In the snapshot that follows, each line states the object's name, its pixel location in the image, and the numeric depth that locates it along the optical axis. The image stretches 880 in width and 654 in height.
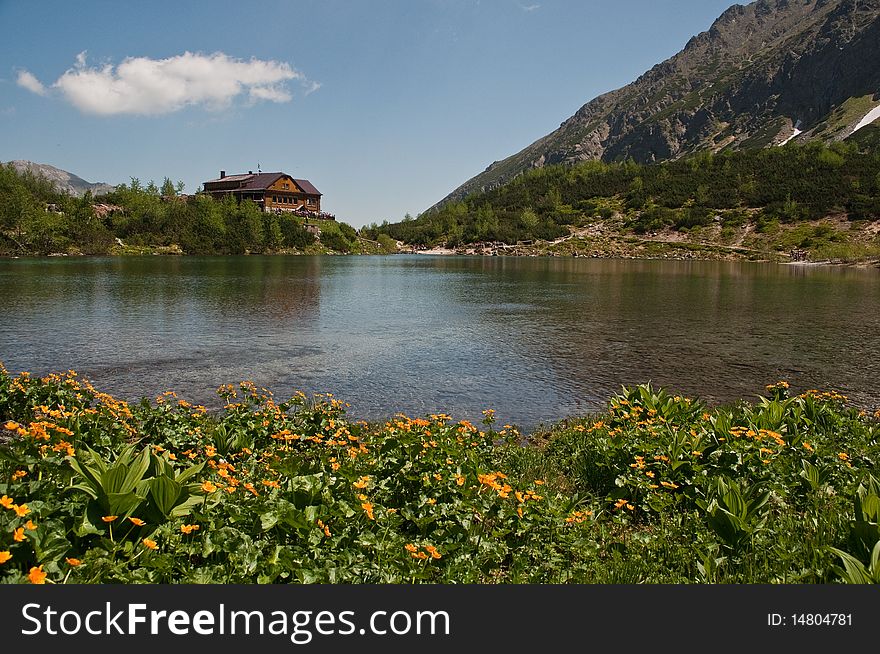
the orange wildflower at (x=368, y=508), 5.13
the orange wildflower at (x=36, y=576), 3.47
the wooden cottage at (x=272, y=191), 147.62
